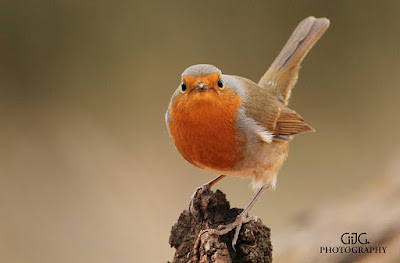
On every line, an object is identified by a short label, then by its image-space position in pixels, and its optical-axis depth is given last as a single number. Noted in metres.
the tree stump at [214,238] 6.21
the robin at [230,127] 6.45
